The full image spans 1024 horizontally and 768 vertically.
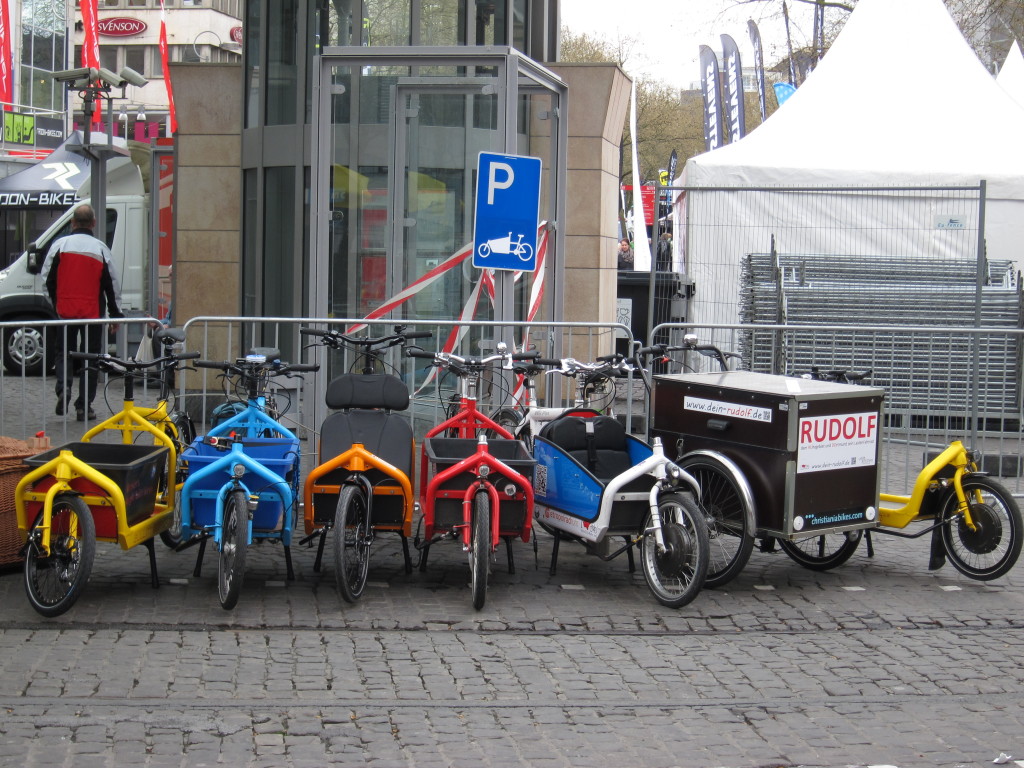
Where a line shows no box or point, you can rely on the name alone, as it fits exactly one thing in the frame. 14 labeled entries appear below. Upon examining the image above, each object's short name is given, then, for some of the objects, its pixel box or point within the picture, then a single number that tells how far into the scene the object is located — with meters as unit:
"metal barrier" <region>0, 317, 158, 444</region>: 8.19
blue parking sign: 8.74
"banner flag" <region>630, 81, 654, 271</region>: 24.33
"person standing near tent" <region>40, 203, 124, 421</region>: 11.58
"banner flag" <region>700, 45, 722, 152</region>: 30.22
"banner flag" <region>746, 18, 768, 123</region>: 36.94
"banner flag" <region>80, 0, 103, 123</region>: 22.44
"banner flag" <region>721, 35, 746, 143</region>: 30.00
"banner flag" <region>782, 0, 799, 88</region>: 38.84
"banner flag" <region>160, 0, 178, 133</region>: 13.12
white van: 18.08
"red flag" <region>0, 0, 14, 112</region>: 27.23
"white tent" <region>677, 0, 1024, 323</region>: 14.43
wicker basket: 6.84
